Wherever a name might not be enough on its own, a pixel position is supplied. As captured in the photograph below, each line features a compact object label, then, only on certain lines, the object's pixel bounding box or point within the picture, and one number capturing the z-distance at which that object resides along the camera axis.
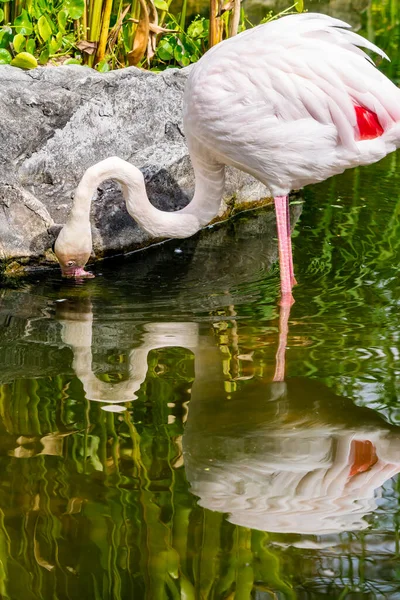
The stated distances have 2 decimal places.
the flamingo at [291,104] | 8.68
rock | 10.47
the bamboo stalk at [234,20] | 11.77
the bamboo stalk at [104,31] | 11.95
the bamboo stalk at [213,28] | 11.91
